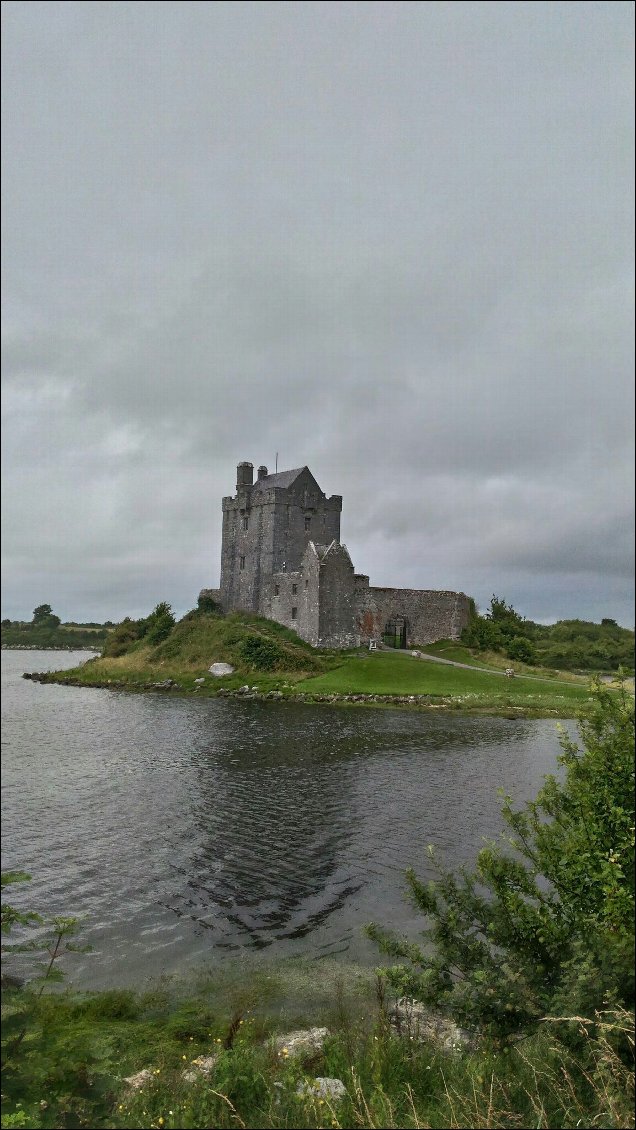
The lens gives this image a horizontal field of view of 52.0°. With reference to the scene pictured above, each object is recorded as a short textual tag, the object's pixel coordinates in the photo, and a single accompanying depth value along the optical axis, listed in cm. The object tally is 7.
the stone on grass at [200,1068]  688
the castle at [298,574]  5709
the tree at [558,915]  543
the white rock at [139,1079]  681
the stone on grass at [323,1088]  607
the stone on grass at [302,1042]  758
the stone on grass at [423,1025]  782
